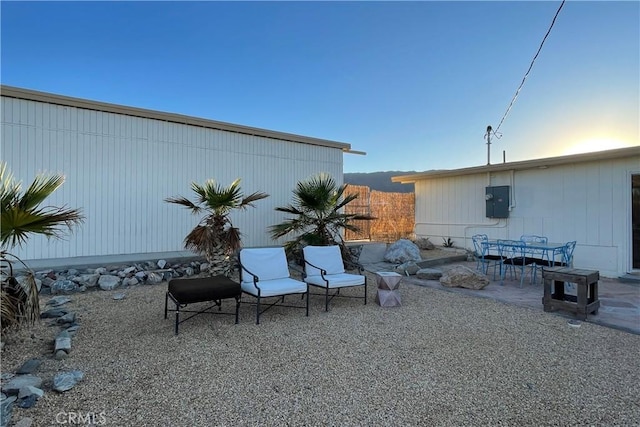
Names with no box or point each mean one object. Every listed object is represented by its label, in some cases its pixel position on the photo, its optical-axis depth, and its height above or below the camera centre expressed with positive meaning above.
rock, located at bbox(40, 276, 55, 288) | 5.31 -1.10
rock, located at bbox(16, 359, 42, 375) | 2.65 -1.25
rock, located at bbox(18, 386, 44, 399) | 2.26 -1.23
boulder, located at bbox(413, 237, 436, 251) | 10.10 -0.87
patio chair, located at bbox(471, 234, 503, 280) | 6.74 -0.90
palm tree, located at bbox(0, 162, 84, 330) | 2.67 -0.10
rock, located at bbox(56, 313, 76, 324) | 3.90 -1.25
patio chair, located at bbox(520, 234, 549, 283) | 6.14 -0.84
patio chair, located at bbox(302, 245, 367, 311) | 4.71 -0.87
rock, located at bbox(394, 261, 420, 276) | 7.00 -1.13
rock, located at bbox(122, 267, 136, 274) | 6.04 -1.03
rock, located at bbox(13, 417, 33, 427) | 1.96 -1.24
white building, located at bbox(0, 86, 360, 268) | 6.07 +0.99
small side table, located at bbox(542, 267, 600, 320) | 4.13 -0.98
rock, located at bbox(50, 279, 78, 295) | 5.31 -1.19
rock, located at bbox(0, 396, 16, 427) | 1.98 -1.22
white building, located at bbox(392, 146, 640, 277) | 6.75 +0.30
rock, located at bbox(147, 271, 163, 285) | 6.12 -1.19
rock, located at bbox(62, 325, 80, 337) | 3.53 -1.27
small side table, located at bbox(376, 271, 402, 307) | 4.79 -1.08
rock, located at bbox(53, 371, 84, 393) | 2.38 -1.23
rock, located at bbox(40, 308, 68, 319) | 4.12 -1.26
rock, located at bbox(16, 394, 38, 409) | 2.17 -1.25
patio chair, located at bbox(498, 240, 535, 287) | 6.12 -0.85
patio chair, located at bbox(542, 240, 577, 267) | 5.98 -0.73
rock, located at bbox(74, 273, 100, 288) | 5.54 -1.11
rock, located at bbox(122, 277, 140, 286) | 5.90 -1.21
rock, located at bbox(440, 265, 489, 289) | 5.81 -1.11
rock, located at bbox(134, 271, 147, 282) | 6.08 -1.13
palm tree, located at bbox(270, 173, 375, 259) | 6.68 -0.04
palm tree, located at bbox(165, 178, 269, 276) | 5.72 -0.35
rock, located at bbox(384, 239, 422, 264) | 8.01 -0.91
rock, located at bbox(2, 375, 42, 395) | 2.30 -1.22
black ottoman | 3.71 -0.89
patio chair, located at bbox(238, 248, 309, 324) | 4.22 -0.87
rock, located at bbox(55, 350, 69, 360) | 2.96 -1.27
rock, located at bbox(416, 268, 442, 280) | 6.64 -1.18
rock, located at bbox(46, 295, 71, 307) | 4.70 -1.27
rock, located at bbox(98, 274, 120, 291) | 5.63 -1.18
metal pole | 11.70 +2.65
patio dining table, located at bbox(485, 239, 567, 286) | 6.00 -0.56
